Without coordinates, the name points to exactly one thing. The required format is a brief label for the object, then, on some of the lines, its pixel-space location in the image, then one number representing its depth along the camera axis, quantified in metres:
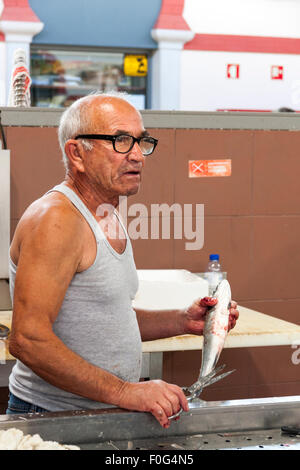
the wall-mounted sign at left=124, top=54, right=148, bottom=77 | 7.12
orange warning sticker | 3.32
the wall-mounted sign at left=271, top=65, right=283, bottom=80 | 7.45
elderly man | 1.43
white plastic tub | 2.61
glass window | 6.94
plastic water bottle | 3.18
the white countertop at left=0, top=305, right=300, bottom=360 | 2.49
